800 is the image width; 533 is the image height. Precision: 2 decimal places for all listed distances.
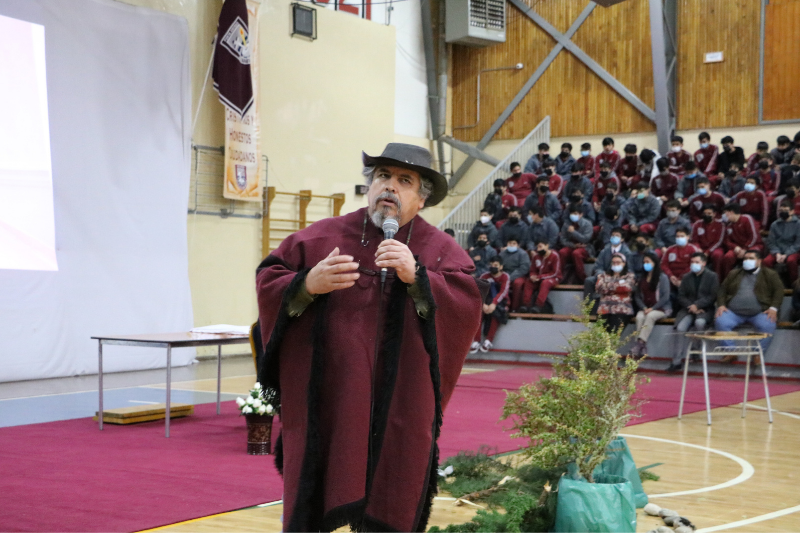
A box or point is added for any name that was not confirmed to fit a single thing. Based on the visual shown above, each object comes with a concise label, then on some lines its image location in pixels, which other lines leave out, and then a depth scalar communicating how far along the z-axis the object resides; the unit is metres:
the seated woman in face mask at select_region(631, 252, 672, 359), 10.97
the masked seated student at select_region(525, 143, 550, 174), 14.83
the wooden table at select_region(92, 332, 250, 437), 5.90
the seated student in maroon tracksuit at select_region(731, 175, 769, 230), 11.58
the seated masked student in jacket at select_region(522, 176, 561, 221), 13.44
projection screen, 9.06
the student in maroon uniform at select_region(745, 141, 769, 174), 12.46
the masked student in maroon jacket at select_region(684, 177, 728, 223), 11.89
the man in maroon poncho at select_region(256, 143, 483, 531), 2.48
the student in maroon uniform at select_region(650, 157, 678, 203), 12.72
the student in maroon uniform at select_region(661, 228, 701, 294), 11.22
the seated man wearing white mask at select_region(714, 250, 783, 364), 10.12
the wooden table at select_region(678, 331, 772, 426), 6.49
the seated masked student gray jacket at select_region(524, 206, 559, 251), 12.91
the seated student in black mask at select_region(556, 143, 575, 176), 14.56
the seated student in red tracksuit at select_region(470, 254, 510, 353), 12.50
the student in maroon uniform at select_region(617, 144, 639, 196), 13.52
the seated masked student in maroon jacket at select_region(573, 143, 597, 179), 14.17
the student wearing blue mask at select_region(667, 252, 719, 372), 10.53
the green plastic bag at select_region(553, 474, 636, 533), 3.35
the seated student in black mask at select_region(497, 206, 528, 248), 13.04
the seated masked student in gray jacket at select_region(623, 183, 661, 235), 12.36
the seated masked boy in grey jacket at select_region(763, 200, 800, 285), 10.52
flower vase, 5.25
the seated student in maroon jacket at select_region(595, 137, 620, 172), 13.84
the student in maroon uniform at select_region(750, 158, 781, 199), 11.82
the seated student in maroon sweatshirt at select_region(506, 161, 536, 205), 14.55
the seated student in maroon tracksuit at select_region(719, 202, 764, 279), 10.94
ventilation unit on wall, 15.76
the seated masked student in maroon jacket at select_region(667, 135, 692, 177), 13.04
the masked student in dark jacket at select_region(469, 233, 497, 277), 13.02
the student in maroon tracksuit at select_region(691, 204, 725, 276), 11.35
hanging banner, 11.35
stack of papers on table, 6.55
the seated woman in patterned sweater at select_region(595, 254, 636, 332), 11.06
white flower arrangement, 5.24
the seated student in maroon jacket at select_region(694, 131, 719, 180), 12.97
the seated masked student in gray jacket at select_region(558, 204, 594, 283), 12.48
